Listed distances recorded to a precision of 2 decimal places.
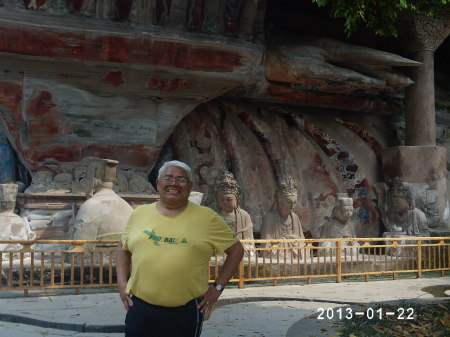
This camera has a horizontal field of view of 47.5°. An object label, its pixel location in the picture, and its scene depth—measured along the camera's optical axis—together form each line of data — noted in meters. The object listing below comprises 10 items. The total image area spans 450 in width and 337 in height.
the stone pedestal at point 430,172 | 13.20
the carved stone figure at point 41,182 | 10.83
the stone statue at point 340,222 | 10.28
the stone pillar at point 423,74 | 13.28
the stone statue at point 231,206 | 9.12
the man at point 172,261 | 2.85
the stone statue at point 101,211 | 8.31
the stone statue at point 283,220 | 9.58
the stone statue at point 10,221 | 9.09
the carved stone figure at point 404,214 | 12.23
